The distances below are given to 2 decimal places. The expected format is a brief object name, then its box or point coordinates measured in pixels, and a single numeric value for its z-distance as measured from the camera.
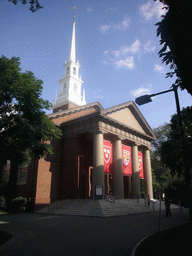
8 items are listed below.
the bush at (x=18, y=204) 20.19
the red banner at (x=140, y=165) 29.03
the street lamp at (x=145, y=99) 7.36
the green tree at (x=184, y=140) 6.47
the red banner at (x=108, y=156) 23.37
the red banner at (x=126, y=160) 26.06
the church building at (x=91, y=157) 22.58
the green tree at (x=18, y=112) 12.76
